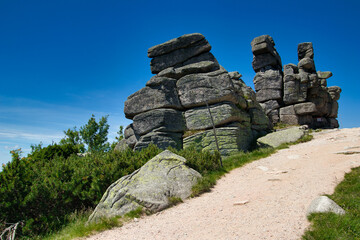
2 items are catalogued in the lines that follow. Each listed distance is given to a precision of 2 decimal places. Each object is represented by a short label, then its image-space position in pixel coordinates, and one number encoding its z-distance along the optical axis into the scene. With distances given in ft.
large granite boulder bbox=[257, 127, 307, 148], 60.75
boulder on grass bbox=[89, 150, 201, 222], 25.29
